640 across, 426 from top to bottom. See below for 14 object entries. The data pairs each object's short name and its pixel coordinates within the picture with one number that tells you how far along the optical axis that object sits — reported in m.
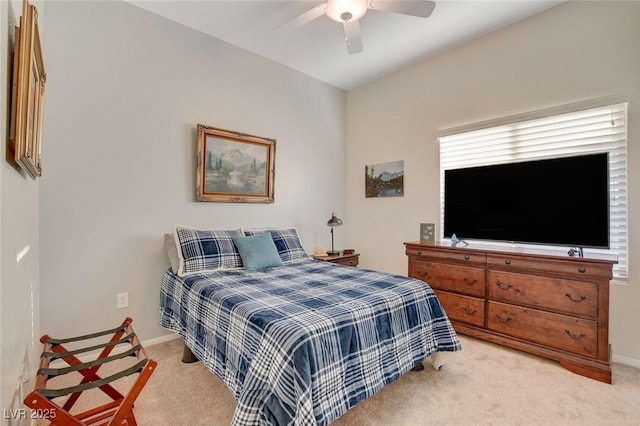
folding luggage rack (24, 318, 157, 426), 1.09
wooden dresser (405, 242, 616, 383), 2.08
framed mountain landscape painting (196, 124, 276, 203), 2.93
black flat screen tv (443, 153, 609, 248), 2.21
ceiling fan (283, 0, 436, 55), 2.01
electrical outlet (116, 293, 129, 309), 2.48
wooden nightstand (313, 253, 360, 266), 3.46
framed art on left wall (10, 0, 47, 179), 0.98
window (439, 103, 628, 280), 2.34
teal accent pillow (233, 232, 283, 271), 2.63
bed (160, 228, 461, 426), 1.34
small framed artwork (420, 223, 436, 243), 3.23
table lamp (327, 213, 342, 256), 3.65
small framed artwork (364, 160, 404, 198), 3.75
